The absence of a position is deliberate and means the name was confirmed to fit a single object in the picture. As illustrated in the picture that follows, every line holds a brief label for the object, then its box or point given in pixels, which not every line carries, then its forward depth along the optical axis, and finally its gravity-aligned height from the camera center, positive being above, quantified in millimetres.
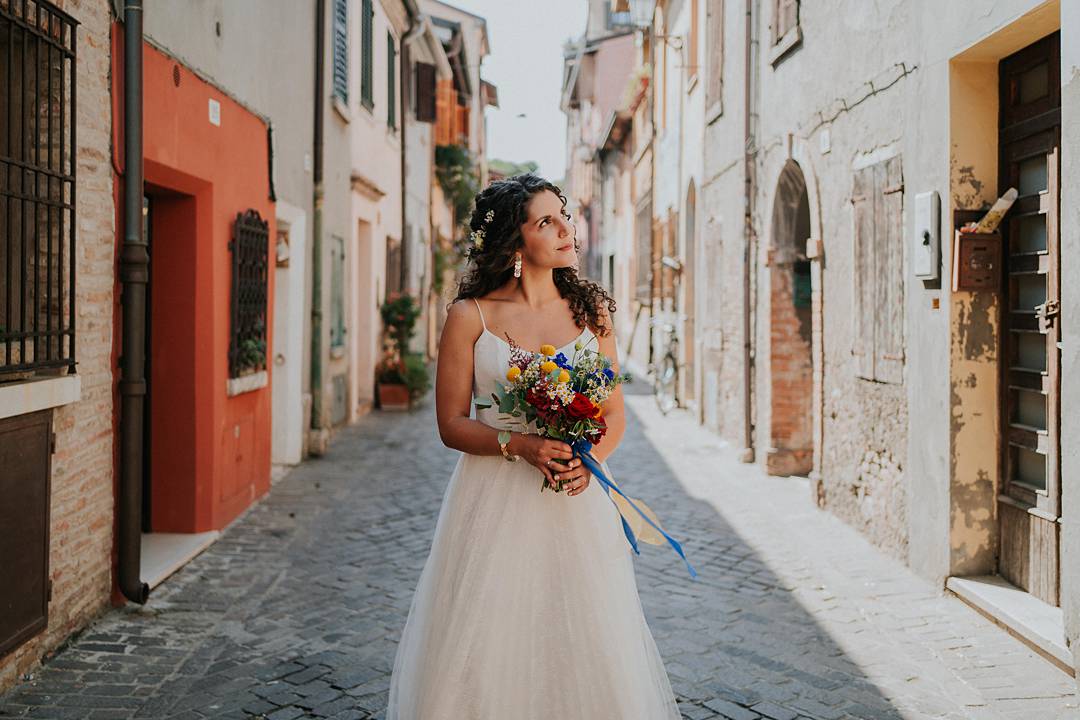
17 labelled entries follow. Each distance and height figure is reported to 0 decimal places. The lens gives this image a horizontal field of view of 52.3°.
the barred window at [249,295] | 7762 +471
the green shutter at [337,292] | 12734 +790
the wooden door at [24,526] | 4277 -683
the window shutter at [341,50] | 12398 +3545
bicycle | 15578 -231
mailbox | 5707 +526
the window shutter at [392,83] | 17075 +4342
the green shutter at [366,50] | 14203 +4053
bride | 3084 -544
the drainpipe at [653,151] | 19547 +3785
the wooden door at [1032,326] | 5238 +176
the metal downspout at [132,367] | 5527 -47
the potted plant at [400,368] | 15828 -132
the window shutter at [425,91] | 19984 +4924
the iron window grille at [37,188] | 4402 +711
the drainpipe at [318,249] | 11055 +1122
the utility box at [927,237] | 5957 +682
